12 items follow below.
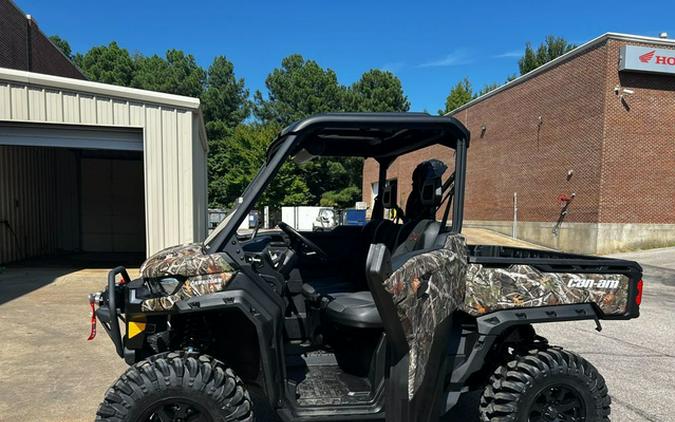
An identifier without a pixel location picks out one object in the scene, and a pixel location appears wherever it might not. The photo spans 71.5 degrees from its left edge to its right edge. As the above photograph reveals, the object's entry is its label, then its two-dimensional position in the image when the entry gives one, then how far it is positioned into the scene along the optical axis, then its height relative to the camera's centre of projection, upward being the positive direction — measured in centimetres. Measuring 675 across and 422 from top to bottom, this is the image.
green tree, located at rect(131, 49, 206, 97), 4762 +1166
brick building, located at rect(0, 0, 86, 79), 1608 +532
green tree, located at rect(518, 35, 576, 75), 4503 +1323
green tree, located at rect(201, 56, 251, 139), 4644 +898
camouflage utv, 263 -85
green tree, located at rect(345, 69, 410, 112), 4318 +887
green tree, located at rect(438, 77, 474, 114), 5275 +1048
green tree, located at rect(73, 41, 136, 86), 4822 +1251
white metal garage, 948 +106
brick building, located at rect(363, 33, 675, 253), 1714 +176
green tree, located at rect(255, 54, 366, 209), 4641 +973
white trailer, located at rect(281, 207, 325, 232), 2572 -161
